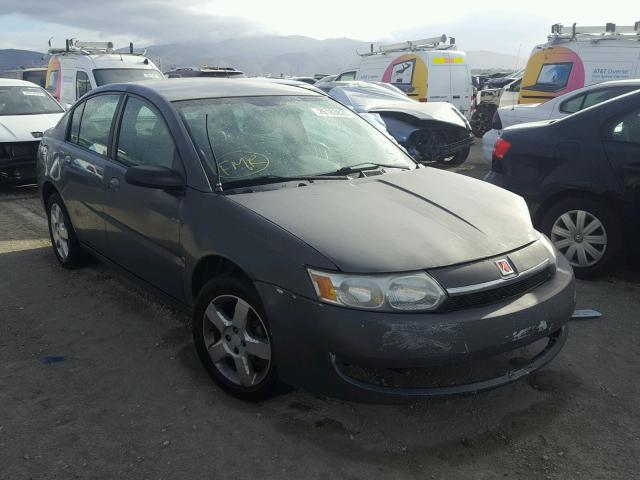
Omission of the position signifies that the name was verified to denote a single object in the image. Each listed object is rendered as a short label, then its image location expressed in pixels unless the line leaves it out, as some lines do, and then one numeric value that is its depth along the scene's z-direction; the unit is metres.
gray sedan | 2.47
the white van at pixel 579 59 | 10.76
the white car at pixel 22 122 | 7.93
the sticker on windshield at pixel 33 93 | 9.45
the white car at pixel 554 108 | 7.45
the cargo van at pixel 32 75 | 17.36
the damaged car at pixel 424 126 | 9.24
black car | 4.45
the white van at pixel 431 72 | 14.42
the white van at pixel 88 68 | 12.27
